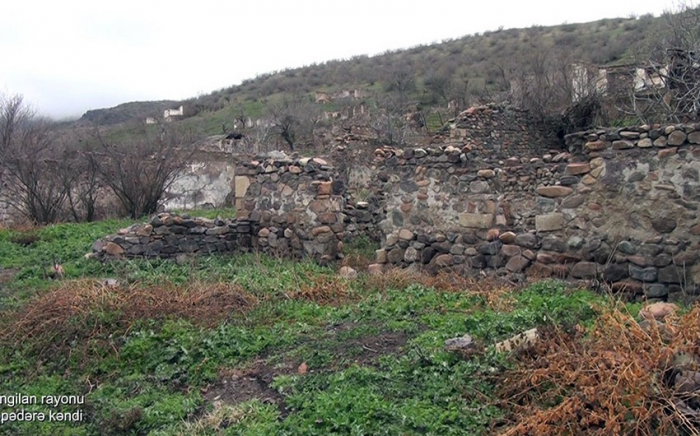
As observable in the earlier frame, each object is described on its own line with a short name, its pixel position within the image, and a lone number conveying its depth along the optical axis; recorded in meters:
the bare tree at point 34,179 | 12.73
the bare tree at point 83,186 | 13.26
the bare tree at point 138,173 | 13.09
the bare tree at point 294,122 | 24.92
